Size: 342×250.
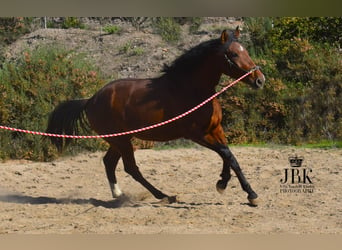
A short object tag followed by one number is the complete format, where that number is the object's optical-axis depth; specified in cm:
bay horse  1327
